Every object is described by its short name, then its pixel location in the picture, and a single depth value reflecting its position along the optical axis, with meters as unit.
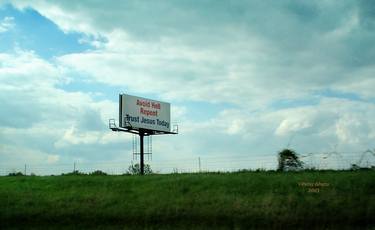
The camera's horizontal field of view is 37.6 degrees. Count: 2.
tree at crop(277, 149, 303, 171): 34.59
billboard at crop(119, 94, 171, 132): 50.92
